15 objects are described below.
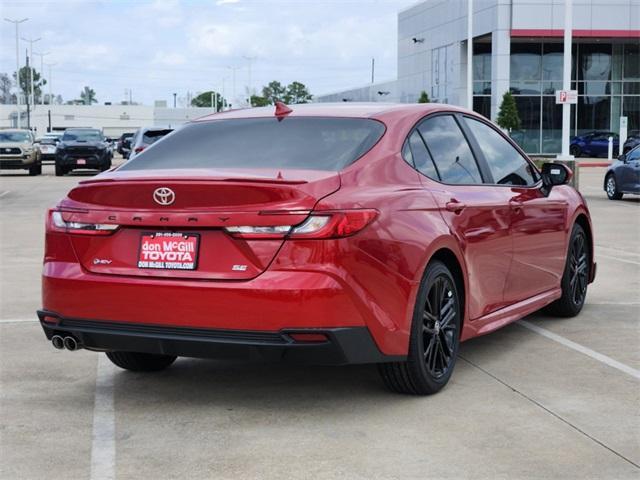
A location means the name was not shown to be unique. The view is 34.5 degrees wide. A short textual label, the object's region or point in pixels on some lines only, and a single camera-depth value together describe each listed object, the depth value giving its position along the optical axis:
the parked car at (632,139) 41.63
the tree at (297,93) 146.88
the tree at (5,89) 174.09
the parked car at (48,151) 49.62
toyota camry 4.89
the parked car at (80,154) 34.78
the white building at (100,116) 156.62
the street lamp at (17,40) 97.04
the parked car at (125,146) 35.53
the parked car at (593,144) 54.44
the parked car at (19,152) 34.56
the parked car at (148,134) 24.55
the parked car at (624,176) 22.20
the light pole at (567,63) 26.30
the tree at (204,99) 193.12
